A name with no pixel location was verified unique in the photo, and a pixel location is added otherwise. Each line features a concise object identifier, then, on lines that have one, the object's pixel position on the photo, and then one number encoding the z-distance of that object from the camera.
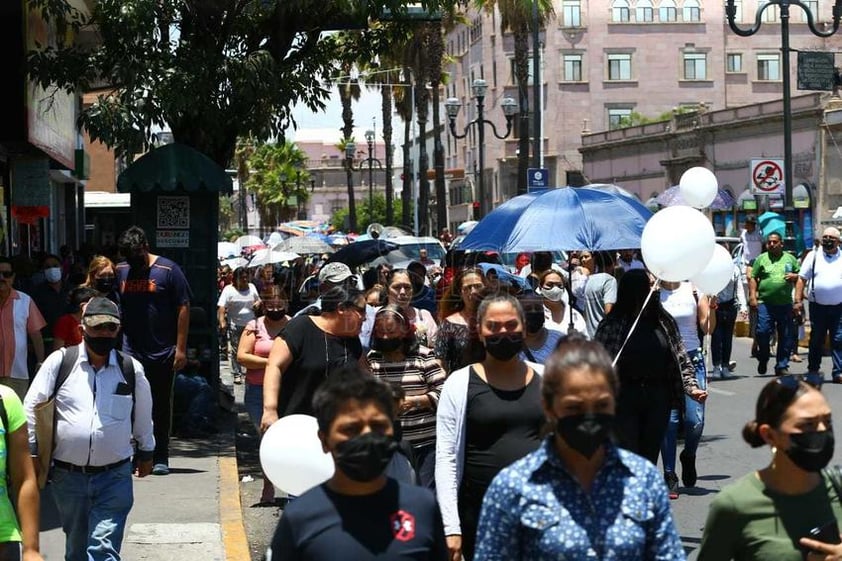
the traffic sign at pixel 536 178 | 27.89
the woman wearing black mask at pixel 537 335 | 7.78
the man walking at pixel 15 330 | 10.79
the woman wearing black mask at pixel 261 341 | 10.80
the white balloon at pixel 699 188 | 11.68
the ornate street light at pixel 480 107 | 38.74
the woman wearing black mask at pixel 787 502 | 4.20
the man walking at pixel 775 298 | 17.91
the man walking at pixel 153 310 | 11.28
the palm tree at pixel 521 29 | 40.34
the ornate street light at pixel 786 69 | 26.25
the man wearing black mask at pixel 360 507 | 3.92
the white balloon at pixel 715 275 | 11.01
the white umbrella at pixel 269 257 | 31.38
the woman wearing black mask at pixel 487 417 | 5.75
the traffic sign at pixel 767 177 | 25.48
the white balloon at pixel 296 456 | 5.33
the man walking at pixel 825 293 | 17.02
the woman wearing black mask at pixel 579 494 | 3.78
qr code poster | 14.93
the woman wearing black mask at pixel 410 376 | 7.42
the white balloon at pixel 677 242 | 8.36
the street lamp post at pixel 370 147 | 63.92
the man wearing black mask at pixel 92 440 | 6.91
